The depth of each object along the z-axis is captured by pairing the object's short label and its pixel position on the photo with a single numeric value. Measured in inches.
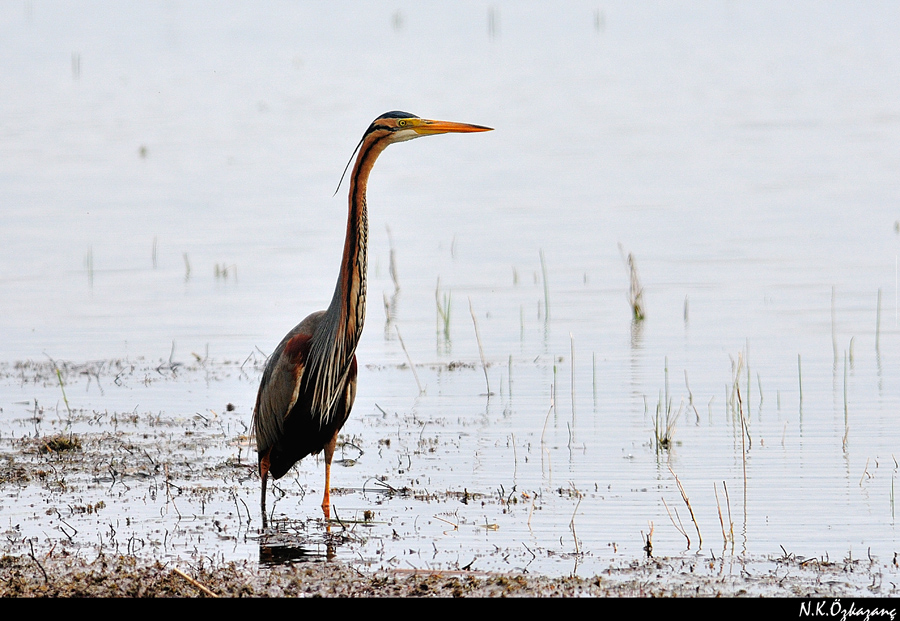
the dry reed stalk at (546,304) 894.4
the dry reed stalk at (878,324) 815.8
